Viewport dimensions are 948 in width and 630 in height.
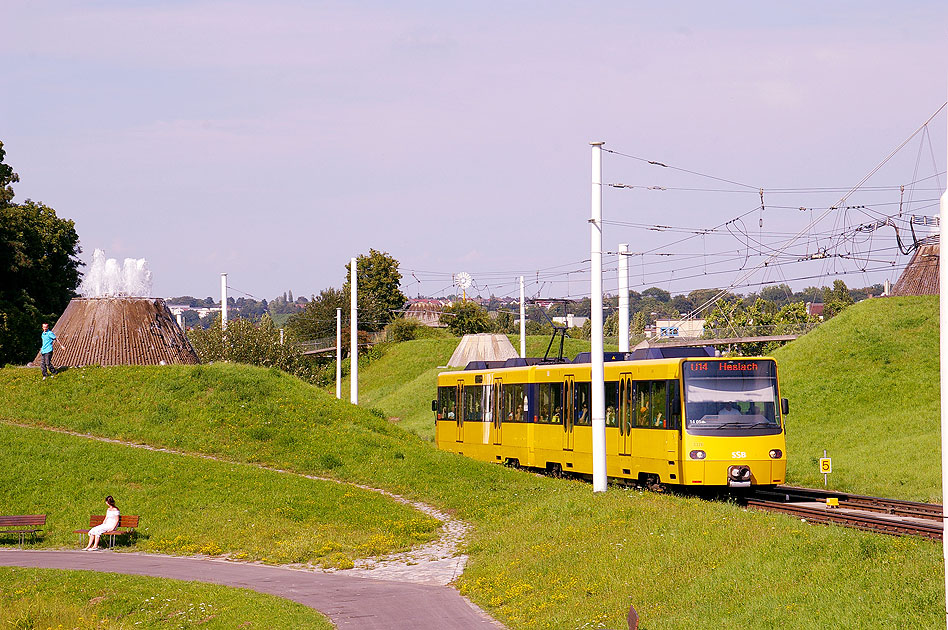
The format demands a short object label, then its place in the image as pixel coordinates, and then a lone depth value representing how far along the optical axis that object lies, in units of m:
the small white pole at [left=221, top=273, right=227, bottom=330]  90.44
